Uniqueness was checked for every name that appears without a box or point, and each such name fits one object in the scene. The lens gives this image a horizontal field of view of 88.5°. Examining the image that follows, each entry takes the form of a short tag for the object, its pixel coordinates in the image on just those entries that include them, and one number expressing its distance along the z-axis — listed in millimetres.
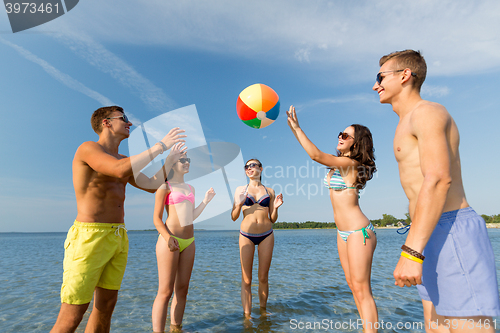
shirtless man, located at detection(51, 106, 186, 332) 2711
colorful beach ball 4676
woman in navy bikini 4984
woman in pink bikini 3871
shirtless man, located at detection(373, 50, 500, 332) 1686
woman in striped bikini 3129
